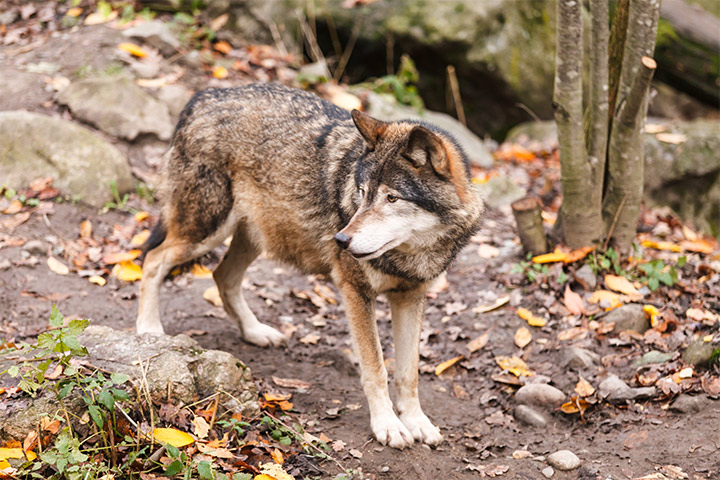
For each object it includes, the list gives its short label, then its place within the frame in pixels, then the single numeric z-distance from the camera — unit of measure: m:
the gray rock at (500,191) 8.19
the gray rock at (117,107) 7.67
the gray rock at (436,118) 8.98
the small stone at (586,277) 5.89
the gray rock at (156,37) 9.12
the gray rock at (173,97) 8.24
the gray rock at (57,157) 6.68
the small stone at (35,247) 6.02
